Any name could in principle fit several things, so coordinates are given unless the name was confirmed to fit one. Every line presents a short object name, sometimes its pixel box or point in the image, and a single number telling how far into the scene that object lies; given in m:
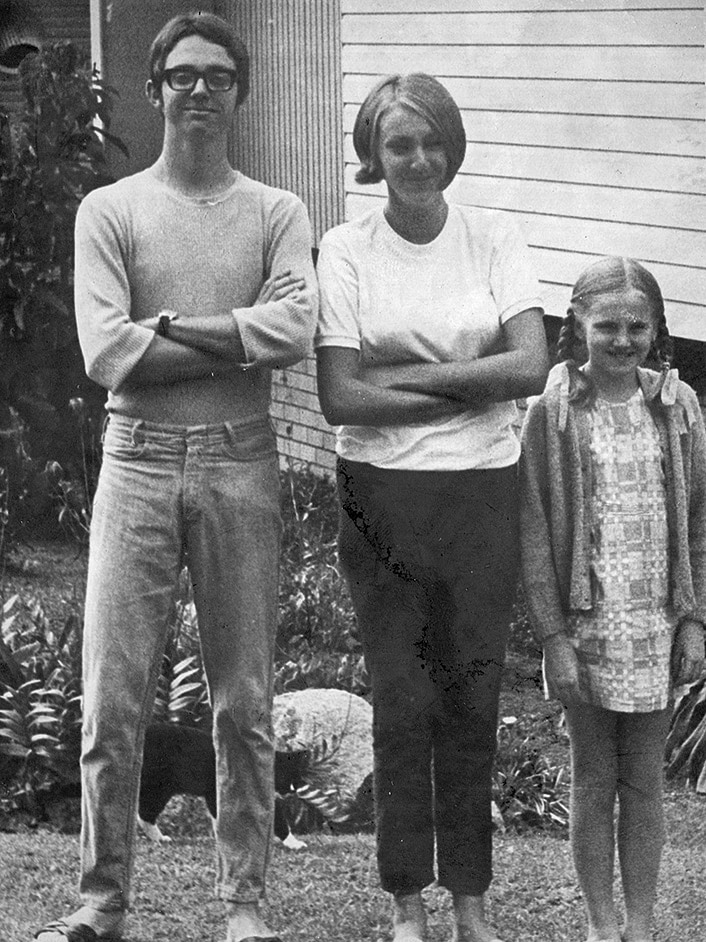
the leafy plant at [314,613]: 6.95
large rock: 5.95
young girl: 3.88
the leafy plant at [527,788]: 6.00
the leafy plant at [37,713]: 5.80
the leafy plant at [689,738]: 6.36
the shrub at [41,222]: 9.38
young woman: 3.83
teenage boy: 3.82
